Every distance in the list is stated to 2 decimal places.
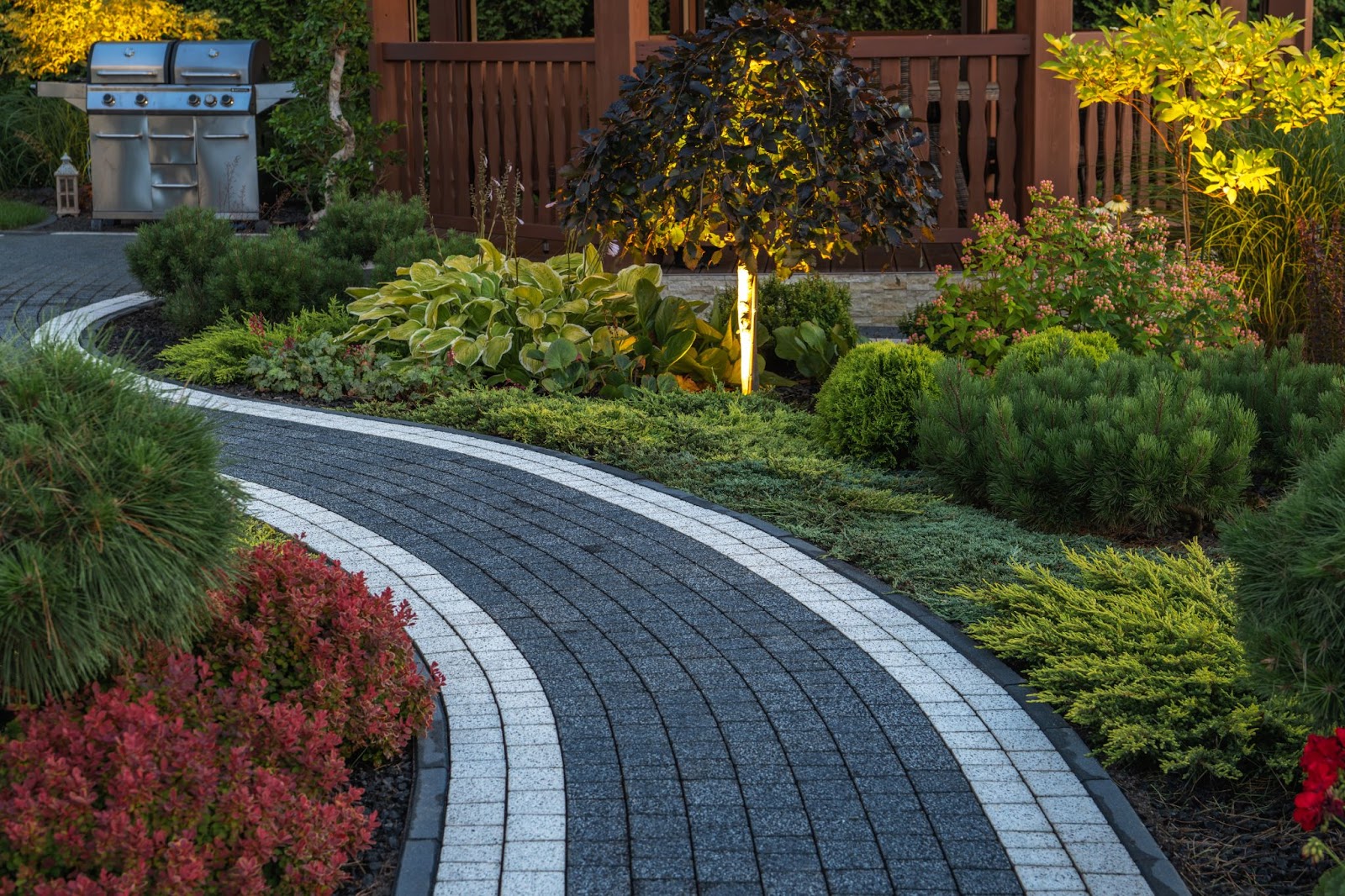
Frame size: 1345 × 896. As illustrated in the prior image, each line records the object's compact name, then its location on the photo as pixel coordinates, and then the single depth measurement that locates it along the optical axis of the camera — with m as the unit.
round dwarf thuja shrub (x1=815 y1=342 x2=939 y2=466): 6.36
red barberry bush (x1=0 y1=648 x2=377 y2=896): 2.74
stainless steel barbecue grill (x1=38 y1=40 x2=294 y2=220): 12.91
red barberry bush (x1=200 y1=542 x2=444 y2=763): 3.48
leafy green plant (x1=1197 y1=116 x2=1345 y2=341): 7.98
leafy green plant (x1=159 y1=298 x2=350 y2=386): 7.98
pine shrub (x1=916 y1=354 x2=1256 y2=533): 5.29
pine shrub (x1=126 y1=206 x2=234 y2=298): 9.02
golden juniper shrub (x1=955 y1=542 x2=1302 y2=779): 3.64
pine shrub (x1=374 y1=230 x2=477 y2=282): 9.06
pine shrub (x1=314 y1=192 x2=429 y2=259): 9.33
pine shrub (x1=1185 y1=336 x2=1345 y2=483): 5.61
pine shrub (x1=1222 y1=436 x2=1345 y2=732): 2.87
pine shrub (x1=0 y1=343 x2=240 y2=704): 2.90
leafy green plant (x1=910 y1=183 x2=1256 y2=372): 7.18
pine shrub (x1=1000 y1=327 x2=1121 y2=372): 6.34
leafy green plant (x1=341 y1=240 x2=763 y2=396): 7.74
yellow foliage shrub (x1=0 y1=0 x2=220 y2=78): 14.09
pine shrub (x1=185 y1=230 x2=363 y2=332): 8.72
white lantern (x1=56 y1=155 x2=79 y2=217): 13.54
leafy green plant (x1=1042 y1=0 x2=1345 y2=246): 7.59
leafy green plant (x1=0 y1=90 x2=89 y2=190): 14.38
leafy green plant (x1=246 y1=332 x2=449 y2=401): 7.69
